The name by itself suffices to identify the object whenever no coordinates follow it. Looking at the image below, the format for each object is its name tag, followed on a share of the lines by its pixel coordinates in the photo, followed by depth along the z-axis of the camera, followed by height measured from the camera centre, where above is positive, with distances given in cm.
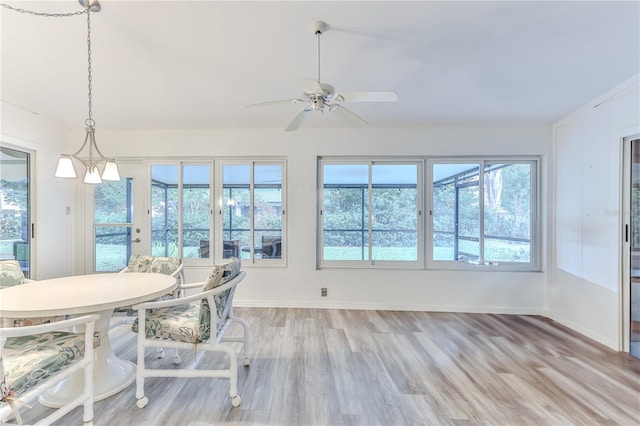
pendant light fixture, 198 +34
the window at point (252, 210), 388 +3
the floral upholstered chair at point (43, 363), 130 -78
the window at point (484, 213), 369 -2
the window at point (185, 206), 388 +9
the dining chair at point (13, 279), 197 -50
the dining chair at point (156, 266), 270 -52
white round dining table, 157 -53
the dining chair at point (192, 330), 181 -78
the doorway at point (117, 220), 386 -10
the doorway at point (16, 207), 306 +7
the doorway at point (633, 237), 259 -24
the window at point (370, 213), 382 -2
